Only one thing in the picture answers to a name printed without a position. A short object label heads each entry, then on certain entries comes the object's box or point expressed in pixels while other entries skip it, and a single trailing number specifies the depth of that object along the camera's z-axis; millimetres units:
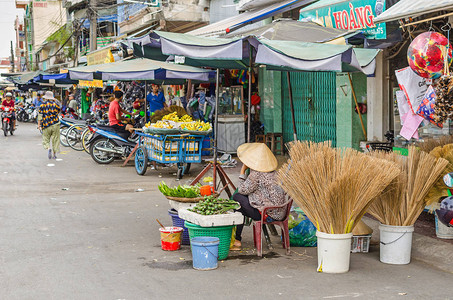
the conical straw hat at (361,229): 6203
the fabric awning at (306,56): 6246
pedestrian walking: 14781
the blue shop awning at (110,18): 33594
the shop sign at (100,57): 23552
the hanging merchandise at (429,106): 6258
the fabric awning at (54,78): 18156
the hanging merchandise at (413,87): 7555
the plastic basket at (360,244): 6219
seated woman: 6141
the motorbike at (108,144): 13795
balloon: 6312
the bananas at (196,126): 11406
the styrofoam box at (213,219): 5676
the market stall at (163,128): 11359
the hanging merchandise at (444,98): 5864
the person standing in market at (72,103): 28139
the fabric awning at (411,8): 5957
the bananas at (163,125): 11338
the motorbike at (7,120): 24095
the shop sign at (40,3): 62681
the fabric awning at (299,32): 7762
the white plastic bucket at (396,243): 5652
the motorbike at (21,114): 37291
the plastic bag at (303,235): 6484
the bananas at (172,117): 11906
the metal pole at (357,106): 11016
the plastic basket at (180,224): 6468
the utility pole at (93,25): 23188
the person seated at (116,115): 13891
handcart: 11367
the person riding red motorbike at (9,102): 24312
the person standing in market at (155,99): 15805
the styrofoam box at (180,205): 6371
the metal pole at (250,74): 6815
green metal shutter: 12992
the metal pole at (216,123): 7470
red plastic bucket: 6219
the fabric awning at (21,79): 28241
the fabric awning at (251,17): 13266
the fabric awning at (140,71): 13234
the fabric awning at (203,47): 6516
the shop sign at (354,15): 8406
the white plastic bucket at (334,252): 5355
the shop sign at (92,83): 19034
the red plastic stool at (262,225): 6004
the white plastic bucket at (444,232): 6453
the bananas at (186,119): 12145
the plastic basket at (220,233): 5770
